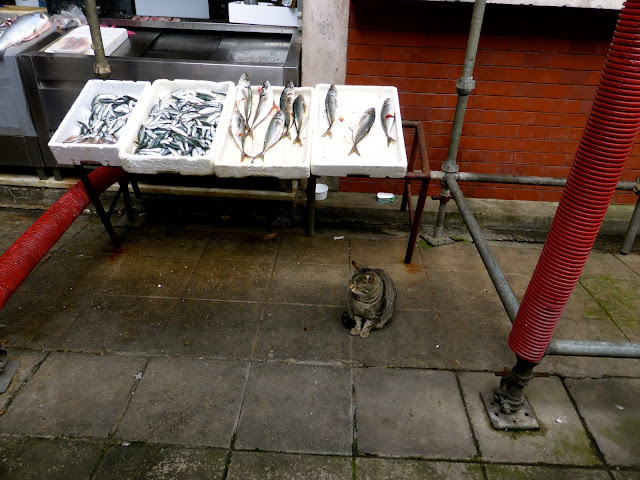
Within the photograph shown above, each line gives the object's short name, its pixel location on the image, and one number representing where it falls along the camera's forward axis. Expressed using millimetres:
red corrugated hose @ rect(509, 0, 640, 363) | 2090
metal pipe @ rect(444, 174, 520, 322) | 3117
